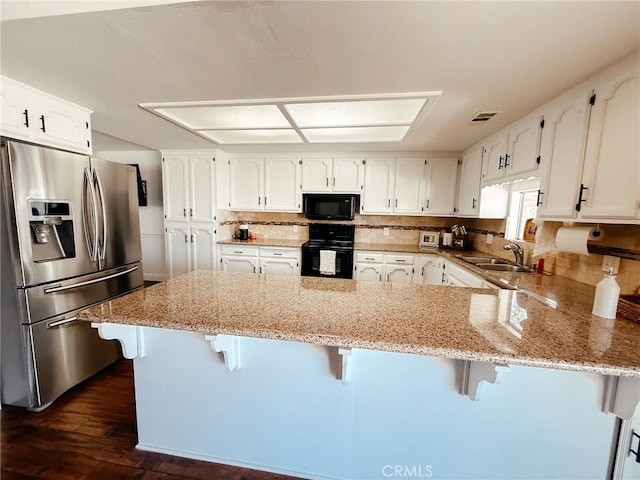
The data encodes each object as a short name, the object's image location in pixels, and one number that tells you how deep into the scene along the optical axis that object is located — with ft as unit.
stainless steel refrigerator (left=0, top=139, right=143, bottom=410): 4.99
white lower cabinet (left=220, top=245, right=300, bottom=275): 11.76
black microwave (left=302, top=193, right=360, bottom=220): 11.87
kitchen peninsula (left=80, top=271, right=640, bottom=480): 3.10
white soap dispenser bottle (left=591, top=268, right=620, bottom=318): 3.57
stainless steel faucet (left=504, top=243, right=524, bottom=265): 7.60
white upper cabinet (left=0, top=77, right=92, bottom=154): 5.32
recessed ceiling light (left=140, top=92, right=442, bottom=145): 6.18
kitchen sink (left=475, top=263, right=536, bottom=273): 7.14
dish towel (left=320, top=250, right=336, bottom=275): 11.07
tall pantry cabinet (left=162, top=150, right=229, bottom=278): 11.76
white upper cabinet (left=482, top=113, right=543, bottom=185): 6.22
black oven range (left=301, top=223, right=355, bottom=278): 11.08
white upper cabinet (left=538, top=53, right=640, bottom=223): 3.94
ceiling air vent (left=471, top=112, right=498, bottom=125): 6.72
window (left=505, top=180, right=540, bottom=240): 7.95
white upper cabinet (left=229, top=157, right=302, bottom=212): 12.17
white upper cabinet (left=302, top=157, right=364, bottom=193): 11.71
